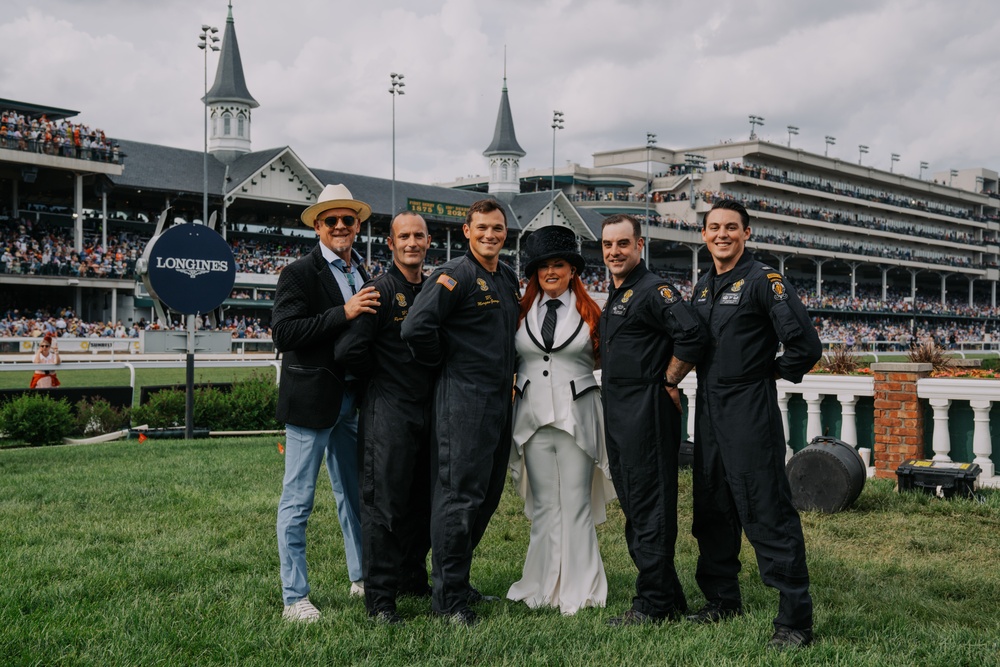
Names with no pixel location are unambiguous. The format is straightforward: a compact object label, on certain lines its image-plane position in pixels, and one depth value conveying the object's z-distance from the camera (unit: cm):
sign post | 1103
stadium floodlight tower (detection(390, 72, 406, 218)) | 4450
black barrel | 670
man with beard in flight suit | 431
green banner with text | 4625
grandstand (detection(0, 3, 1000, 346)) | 3472
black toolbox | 703
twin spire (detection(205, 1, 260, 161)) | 4788
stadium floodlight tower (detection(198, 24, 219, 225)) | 3553
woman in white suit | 463
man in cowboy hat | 430
